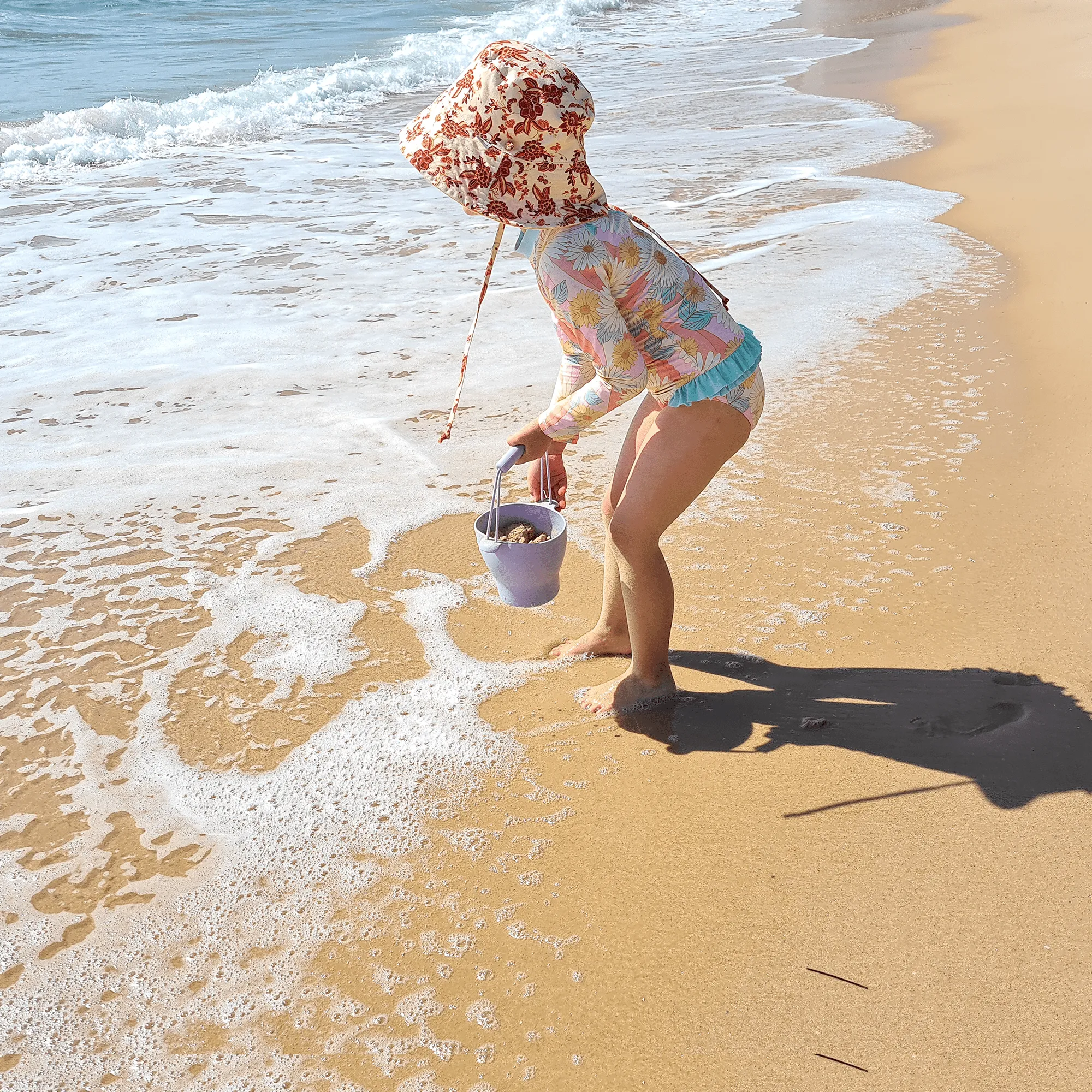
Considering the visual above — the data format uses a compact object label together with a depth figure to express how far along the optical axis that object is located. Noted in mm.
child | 2137
